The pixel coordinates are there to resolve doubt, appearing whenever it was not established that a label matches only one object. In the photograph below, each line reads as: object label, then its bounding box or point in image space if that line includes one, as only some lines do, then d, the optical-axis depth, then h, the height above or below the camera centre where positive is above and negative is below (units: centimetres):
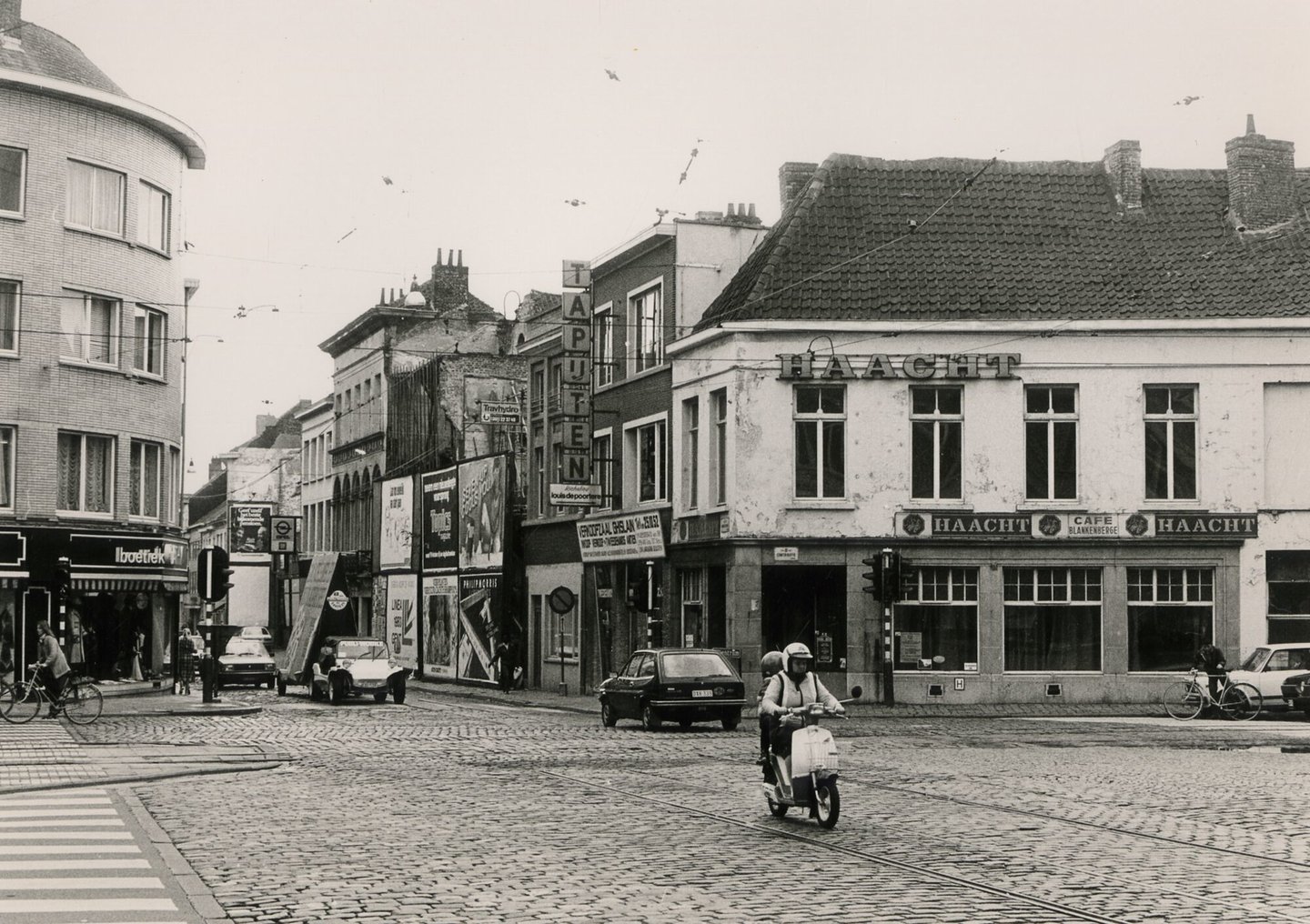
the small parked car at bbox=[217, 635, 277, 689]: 5100 -243
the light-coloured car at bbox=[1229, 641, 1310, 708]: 3341 -158
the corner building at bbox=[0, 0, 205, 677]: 3934 +520
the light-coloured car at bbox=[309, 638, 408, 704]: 4069 -209
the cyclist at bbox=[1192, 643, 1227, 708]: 3350 -152
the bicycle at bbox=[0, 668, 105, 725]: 3150 -213
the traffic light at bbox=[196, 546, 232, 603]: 3444 +16
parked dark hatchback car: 2917 -173
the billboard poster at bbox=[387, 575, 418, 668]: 6178 -122
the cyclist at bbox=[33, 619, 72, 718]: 3133 -151
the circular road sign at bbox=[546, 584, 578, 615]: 4283 -41
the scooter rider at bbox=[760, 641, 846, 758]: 1501 -93
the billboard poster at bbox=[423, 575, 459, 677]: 5681 -127
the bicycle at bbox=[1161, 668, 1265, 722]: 3284 -215
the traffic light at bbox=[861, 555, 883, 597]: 3516 +13
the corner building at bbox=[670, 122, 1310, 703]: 3694 +226
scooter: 1444 -150
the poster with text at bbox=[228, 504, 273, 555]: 7681 +237
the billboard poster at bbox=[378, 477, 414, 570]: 6322 +208
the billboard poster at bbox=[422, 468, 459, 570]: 5778 +198
